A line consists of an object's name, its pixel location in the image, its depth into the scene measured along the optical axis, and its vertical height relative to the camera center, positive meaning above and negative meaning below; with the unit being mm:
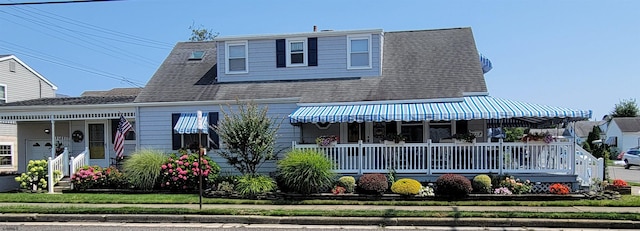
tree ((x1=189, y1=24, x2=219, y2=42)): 47094 +7394
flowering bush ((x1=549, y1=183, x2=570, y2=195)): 12461 -1979
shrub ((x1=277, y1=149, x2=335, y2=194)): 13094 -1661
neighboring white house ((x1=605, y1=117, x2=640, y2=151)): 55838 -2443
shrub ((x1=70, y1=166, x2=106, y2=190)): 15578 -2170
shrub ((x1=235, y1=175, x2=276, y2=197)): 13320 -2052
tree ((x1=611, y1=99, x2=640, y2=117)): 71275 +358
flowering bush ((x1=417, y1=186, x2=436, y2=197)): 12891 -2142
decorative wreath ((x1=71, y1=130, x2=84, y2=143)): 19438 -994
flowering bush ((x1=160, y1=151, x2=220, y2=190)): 14961 -1904
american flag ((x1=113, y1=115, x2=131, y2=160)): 16688 -902
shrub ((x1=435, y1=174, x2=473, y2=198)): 12430 -1908
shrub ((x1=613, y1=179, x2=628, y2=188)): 13696 -2015
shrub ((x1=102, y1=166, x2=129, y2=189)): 15562 -2179
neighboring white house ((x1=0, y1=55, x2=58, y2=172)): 28719 +1349
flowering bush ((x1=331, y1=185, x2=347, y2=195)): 13266 -2142
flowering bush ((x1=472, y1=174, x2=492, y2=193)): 12906 -1929
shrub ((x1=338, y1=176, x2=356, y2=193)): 13508 -1992
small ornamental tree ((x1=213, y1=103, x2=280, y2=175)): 14039 -734
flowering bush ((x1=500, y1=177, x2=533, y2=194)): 13016 -1977
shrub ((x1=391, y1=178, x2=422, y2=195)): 12758 -1978
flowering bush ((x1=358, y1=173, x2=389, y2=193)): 12898 -1914
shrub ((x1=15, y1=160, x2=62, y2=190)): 16312 -2213
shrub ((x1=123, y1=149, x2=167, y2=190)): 15062 -1819
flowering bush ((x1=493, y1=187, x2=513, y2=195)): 12812 -2078
